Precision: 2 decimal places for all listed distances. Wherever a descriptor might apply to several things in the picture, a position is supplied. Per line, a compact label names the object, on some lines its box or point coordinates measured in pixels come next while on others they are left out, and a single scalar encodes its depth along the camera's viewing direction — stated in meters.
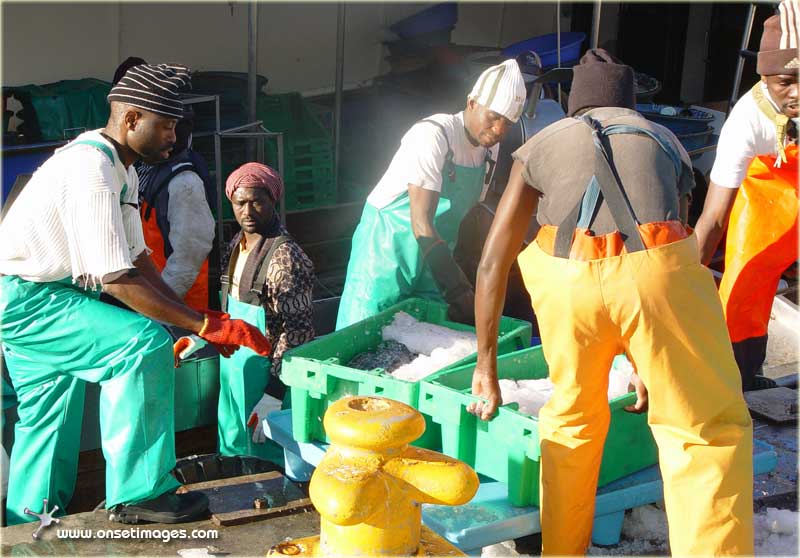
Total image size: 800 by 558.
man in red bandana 4.14
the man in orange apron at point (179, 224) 4.66
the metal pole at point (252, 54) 6.26
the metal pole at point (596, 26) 6.44
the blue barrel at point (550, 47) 8.24
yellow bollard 2.28
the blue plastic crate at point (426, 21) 9.05
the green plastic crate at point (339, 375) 3.61
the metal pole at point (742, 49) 7.54
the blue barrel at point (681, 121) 7.34
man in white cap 4.27
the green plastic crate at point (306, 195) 7.16
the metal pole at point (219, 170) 5.73
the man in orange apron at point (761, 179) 4.02
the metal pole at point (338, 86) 7.57
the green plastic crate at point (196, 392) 4.32
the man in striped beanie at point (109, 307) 3.45
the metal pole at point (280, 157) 5.90
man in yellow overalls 2.82
